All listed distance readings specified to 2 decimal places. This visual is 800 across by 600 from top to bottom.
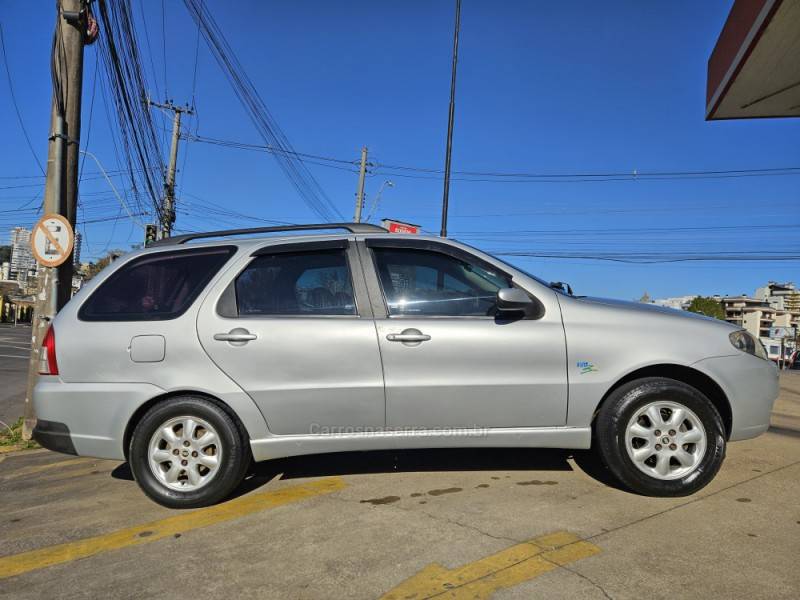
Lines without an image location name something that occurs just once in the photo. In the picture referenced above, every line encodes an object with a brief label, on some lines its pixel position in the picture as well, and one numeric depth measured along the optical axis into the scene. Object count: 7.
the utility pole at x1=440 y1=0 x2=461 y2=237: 13.52
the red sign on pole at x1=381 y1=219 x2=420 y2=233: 14.25
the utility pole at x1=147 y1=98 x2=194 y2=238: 22.91
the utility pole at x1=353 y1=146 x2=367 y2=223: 30.45
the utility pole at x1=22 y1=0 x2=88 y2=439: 5.98
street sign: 5.79
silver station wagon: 3.41
